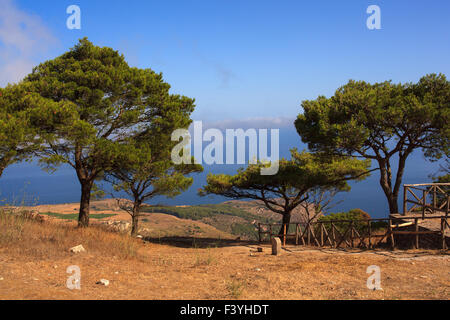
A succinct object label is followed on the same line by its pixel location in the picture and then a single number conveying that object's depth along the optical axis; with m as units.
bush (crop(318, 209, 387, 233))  17.95
